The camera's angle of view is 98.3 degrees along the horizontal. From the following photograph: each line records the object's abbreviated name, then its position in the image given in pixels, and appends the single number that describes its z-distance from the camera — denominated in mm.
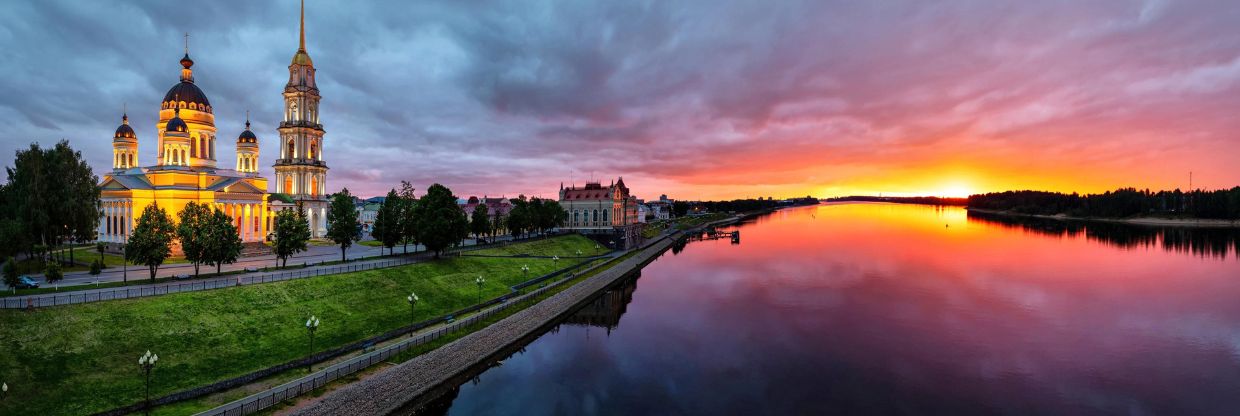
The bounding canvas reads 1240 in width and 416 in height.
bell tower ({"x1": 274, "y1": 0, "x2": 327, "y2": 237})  91812
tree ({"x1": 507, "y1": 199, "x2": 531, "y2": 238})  104625
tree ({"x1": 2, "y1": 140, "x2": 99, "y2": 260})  48031
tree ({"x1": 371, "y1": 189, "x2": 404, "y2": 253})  66375
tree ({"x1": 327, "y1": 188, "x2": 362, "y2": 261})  62250
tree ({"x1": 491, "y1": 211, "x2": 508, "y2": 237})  109506
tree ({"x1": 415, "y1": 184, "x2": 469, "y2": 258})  63344
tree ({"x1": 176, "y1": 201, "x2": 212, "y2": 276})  45469
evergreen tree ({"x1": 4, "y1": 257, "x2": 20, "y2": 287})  35906
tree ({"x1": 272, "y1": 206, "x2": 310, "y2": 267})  52750
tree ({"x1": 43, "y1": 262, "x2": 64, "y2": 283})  38525
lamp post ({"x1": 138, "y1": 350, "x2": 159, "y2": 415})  25423
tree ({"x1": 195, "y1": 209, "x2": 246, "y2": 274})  46312
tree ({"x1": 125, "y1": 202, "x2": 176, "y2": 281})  41844
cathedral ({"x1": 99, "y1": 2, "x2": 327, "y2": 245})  70312
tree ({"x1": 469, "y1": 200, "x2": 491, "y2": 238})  89475
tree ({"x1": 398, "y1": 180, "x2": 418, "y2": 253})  68931
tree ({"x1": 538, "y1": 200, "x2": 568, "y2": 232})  112875
